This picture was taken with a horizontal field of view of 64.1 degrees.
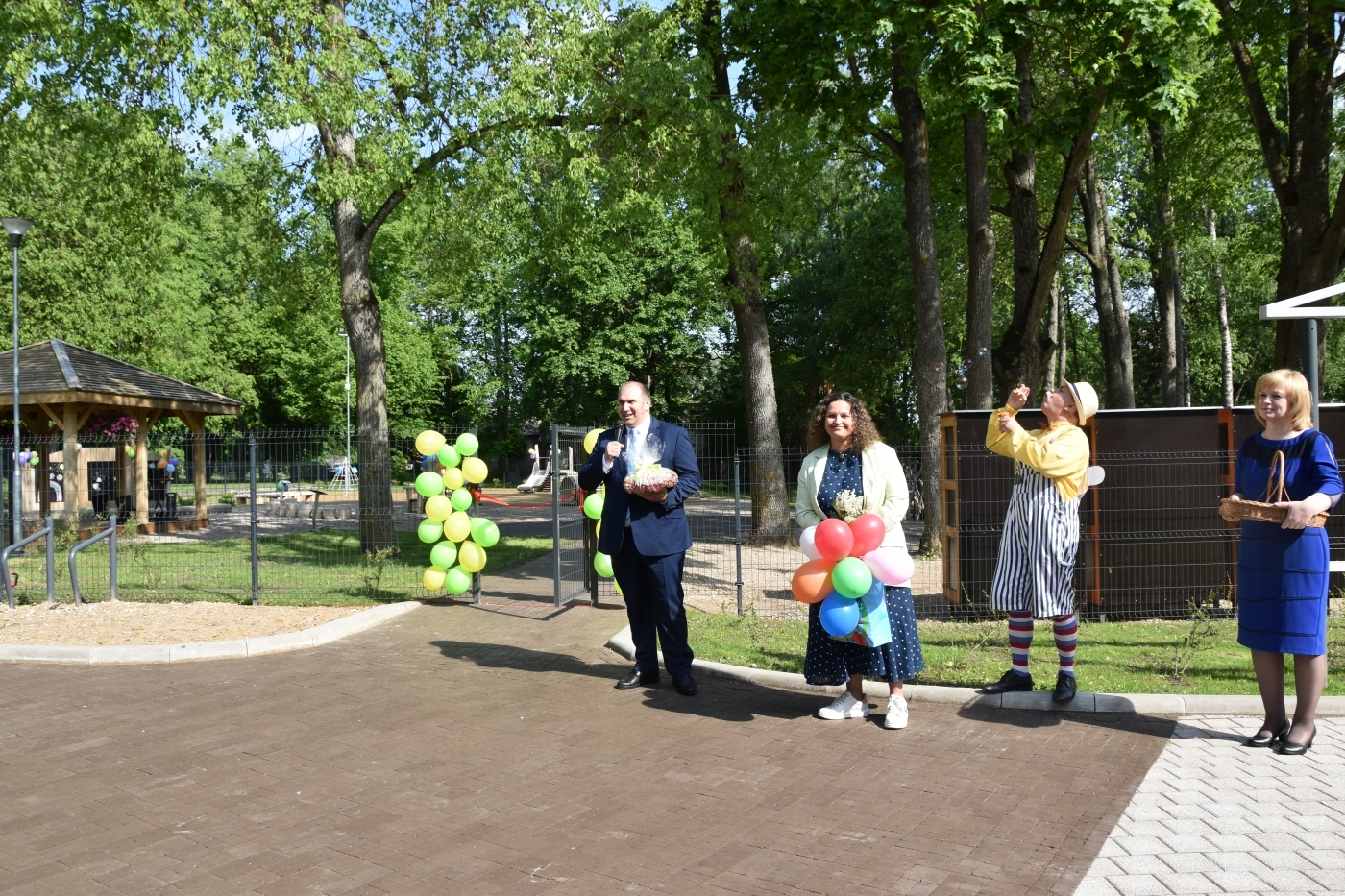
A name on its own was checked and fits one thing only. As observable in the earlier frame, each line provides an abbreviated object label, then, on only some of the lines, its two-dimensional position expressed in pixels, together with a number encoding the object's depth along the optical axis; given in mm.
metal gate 10781
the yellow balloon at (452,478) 10867
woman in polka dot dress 6336
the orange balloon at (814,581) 6195
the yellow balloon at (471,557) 10805
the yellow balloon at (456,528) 10789
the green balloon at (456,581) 10727
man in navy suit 7223
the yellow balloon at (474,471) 10920
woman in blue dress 5535
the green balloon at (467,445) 11008
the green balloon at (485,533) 10844
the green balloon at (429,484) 10711
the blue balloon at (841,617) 6125
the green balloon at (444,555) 10883
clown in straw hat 6398
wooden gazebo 19875
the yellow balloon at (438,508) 10781
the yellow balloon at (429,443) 10805
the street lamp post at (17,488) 13078
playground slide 39312
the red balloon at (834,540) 6121
